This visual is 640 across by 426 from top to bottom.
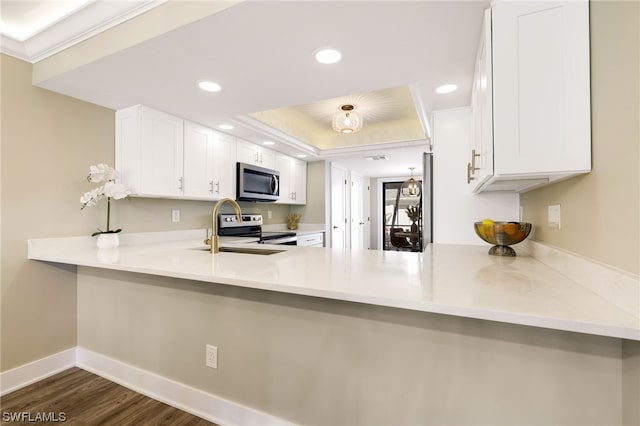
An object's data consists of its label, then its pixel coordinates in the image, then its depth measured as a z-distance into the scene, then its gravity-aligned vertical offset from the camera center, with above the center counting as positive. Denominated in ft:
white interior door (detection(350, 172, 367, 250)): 21.49 +0.04
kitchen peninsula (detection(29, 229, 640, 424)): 3.13 -1.75
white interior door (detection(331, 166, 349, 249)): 17.65 +0.37
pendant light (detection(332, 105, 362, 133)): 10.30 +3.19
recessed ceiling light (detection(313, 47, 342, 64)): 5.53 +3.02
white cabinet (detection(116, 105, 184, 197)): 8.27 +1.79
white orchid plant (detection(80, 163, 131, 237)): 7.23 +0.63
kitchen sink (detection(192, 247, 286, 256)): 7.09 -0.93
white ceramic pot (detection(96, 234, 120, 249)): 7.44 -0.68
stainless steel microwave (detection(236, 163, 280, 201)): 11.50 +1.25
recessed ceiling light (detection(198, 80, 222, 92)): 6.89 +3.03
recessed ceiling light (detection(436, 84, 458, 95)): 6.91 +2.96
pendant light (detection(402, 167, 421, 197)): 23.00 +2.01
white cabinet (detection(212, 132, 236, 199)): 10.68 +1.75
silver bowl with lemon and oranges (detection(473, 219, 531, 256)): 5.59 -0.41
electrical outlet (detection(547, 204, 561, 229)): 4.49 -0.05
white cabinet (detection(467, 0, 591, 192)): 3.50 +1.54
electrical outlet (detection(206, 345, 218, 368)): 5.56 -2.69
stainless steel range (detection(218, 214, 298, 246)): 11.54 -0.69
